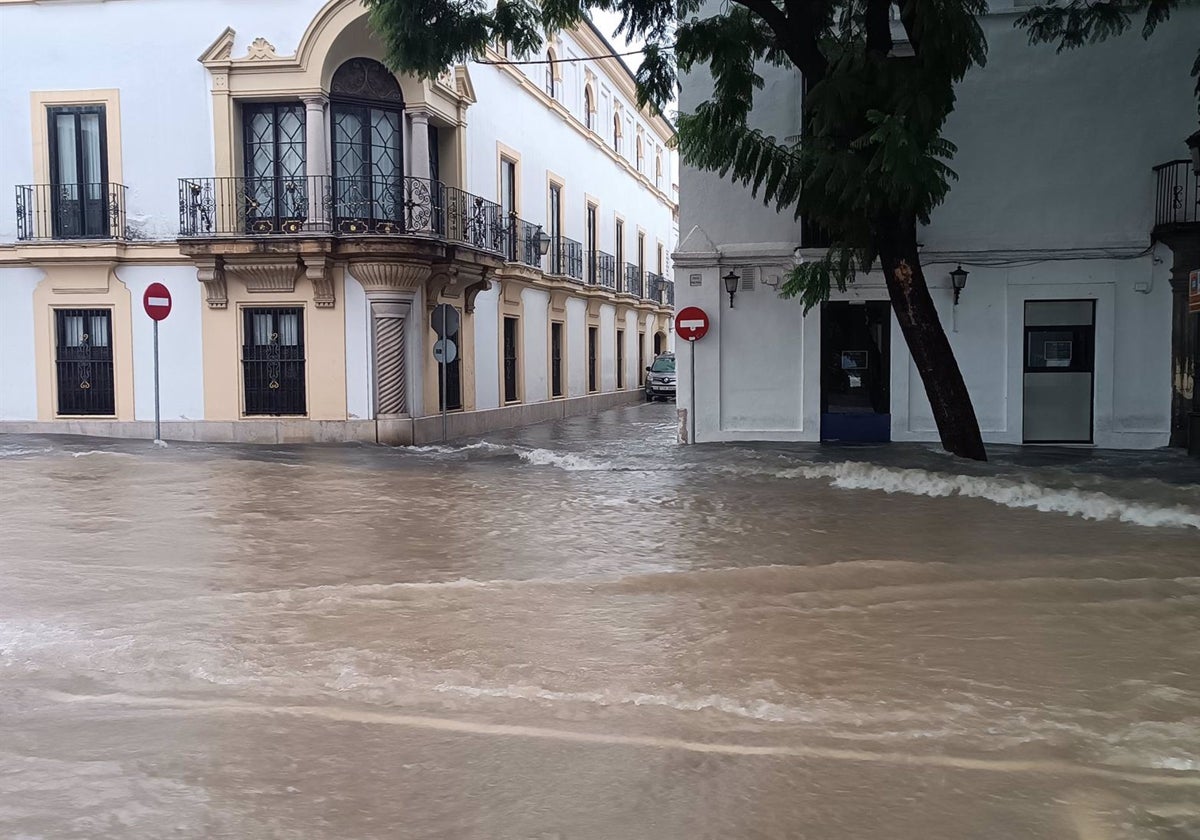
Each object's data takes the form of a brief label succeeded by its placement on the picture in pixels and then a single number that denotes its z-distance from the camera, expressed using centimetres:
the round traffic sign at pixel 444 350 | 1839
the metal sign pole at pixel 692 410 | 1705
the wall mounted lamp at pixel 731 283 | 1667
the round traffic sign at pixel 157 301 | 1659
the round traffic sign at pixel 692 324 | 1670
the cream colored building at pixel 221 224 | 1858
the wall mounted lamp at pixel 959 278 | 1598
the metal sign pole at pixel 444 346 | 1834
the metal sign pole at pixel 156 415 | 1708
